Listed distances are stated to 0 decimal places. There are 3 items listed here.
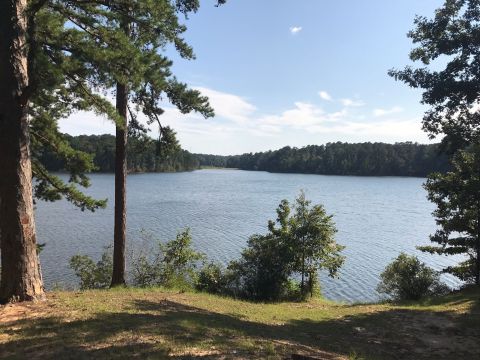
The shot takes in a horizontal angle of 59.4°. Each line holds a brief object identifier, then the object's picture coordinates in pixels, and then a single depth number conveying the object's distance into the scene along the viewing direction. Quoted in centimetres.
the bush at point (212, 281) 1809
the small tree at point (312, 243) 2095
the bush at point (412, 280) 1927
